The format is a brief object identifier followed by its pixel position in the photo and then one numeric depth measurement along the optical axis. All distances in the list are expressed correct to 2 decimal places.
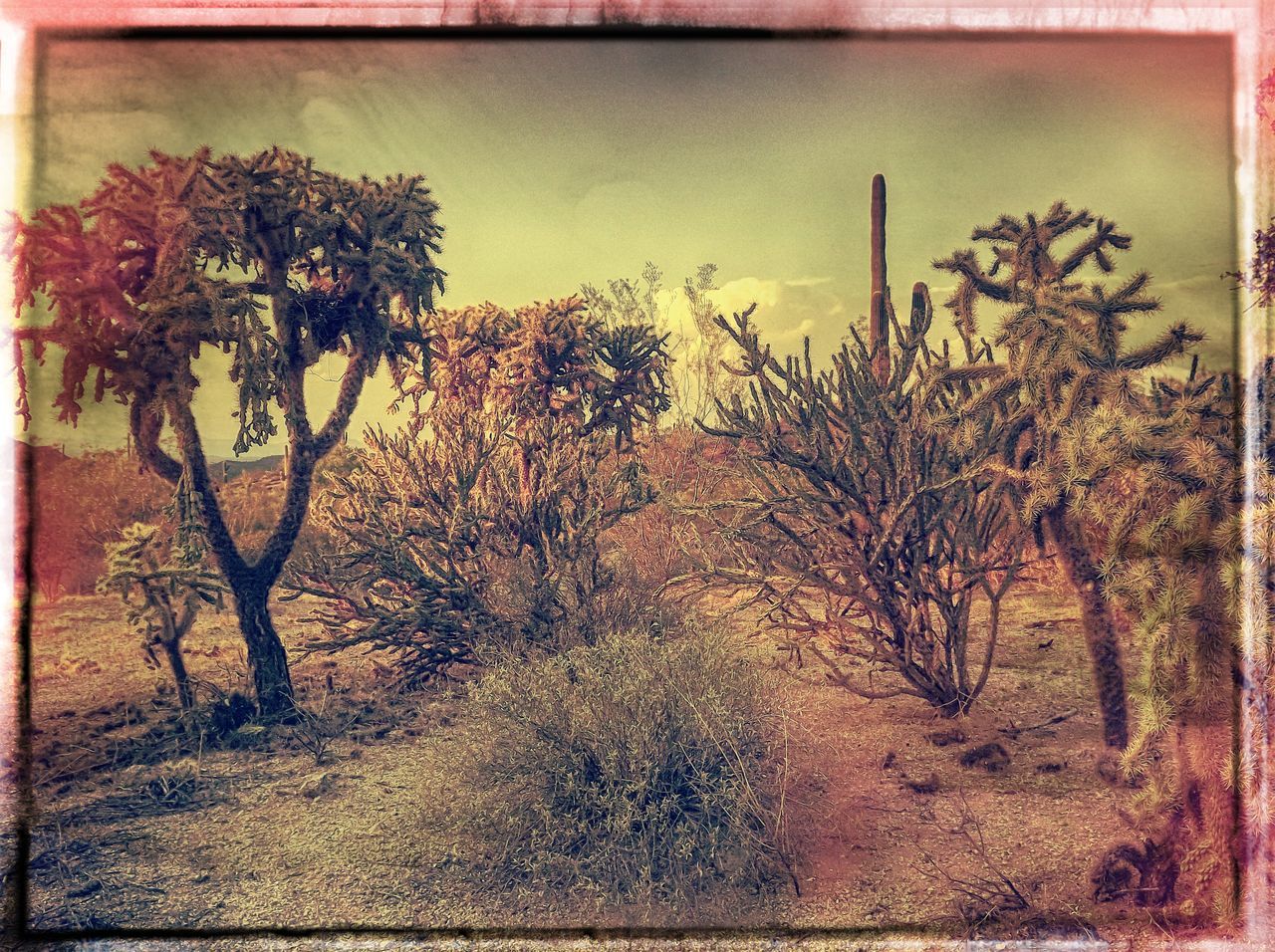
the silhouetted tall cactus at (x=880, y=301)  6.22
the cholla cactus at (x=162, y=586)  5.91
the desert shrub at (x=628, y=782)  4.30
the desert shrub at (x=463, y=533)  6.58
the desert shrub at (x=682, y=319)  7.86
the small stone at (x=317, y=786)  5.30
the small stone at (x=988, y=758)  5.16
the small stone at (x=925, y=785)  4.94
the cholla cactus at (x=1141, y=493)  4.03
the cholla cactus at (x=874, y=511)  5.61
